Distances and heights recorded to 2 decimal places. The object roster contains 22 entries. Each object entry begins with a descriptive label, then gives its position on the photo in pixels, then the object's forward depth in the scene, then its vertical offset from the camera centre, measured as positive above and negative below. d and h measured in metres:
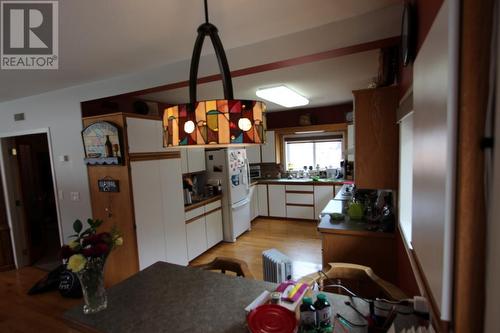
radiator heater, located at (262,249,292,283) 2.45 -1.17
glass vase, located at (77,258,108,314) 1.30 -0.68
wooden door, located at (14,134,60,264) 3.88 -0.69
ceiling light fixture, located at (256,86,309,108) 3.31 +0.78
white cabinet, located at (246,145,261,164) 5.71 -0.11
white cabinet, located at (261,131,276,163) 5.54 -0.01
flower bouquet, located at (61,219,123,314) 1.29 -0.56
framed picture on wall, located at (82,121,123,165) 2.68 +0.15
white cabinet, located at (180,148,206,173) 3.83 -0.12
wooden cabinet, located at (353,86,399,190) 1.94 +0.06
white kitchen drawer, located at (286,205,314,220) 5.08 -1.32
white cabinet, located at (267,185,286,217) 5.29 -1.09
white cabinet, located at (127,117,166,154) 2.73 +0.23
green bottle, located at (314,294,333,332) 1.02 -0.70
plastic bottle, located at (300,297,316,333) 1.02 -0.70
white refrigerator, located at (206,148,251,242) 4.21 -0.54
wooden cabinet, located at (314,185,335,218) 4.86 -0.96
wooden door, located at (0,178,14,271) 3.66 -1.21
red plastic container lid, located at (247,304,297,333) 0.99 -0.69
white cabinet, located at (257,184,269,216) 5.45 -1.07
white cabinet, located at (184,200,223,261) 3.56 -1.15
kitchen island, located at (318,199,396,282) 2.10 -0.87
